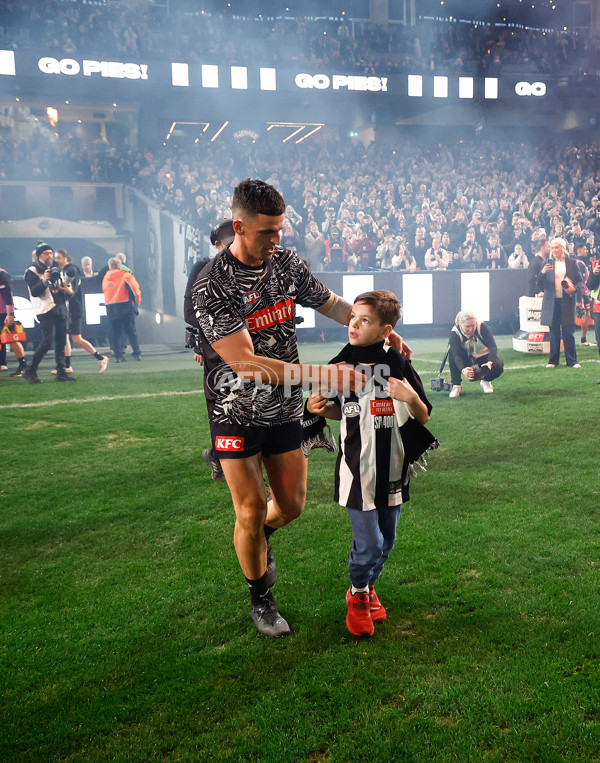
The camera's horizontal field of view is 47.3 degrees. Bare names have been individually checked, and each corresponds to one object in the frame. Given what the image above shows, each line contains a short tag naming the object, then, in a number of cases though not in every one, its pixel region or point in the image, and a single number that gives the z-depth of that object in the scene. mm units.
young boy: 3078
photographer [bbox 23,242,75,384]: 10727
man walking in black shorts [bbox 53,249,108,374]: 11383
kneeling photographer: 9117
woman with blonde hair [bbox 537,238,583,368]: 10562
